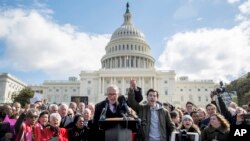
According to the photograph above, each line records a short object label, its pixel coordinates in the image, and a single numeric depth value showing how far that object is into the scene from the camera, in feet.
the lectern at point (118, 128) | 9.24
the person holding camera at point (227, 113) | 17.40
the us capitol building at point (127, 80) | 162.47
